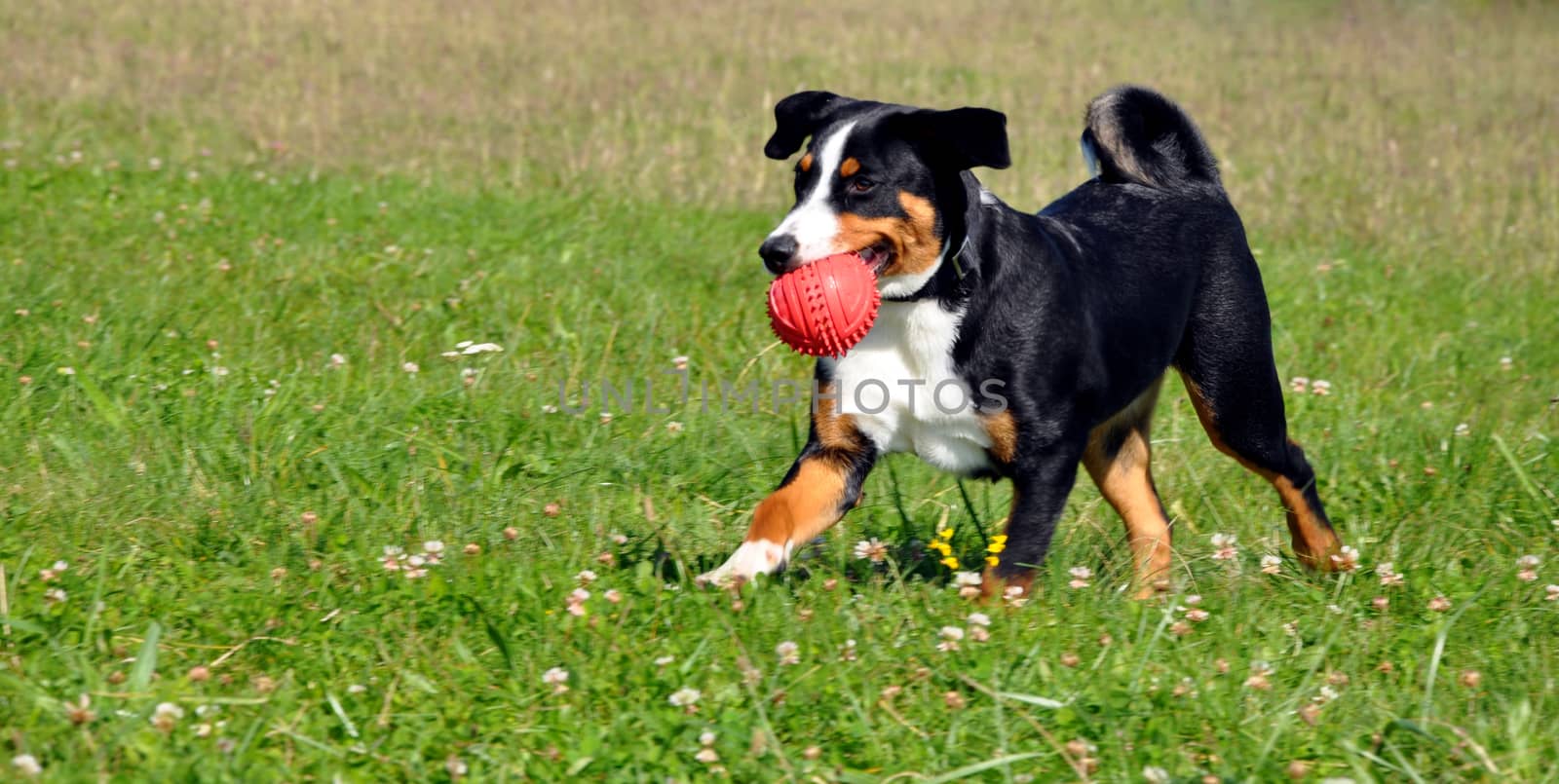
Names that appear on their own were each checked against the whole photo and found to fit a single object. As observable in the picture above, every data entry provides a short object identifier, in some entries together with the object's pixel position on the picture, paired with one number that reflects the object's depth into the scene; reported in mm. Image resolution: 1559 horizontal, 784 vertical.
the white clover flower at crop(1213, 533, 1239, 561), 8078
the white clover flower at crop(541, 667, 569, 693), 6106
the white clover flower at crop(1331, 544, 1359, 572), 8016
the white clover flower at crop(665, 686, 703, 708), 6008
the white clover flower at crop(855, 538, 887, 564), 7535
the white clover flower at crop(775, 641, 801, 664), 6355
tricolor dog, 7195
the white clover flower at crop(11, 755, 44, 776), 5273
